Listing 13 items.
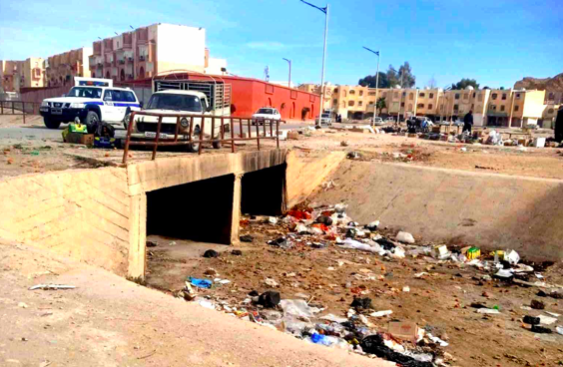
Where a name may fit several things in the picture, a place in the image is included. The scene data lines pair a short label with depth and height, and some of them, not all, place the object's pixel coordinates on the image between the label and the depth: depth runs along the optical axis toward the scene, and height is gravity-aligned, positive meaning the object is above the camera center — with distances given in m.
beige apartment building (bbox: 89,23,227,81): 53.66 +7.15
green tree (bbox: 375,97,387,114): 83.38 +4.17
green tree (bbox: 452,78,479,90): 123.82 +12.64
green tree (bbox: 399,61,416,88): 144.75 +15.53
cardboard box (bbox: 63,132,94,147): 11.84 -0.77
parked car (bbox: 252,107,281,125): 34.75 +0.54
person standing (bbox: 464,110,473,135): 32.84 +0.72
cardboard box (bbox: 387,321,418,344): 6.90 -2.97
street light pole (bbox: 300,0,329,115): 29.15 +6.56
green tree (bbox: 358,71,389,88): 147.85 +14.81
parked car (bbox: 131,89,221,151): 11.98 +0.09
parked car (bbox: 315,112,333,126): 45.36 +0.27
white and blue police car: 19.28 +0.13
